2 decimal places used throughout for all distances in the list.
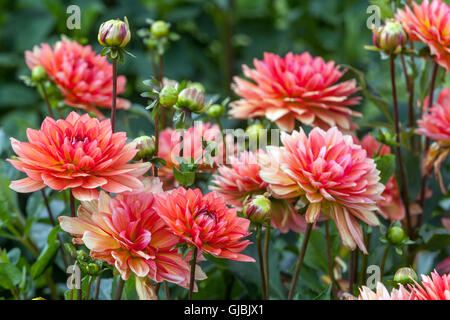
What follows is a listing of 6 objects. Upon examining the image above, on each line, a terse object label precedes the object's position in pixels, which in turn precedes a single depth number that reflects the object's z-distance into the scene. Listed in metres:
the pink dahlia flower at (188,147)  1.06
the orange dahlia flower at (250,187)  1.01
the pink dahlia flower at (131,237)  0.90
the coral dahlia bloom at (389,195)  1.09
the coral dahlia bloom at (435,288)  0.87
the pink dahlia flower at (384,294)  0.88
